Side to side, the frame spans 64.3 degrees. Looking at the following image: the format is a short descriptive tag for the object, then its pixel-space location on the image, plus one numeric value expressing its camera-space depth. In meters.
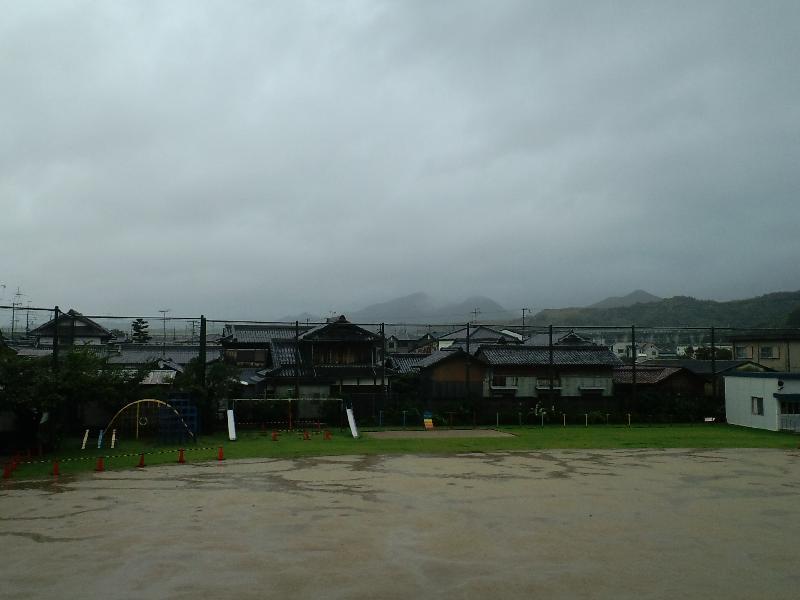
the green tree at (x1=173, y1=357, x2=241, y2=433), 25.69
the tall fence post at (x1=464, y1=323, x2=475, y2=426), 33.12
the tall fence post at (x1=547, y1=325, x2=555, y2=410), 33.83
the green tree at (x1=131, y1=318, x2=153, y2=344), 58.01
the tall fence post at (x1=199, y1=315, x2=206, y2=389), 27.02
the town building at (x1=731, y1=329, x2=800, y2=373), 44.16
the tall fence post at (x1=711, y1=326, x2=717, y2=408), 34.50
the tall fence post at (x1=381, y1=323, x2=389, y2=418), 30.97
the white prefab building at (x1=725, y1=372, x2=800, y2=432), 27.31
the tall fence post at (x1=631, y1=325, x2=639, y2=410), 33.94
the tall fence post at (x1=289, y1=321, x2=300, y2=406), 31.08
